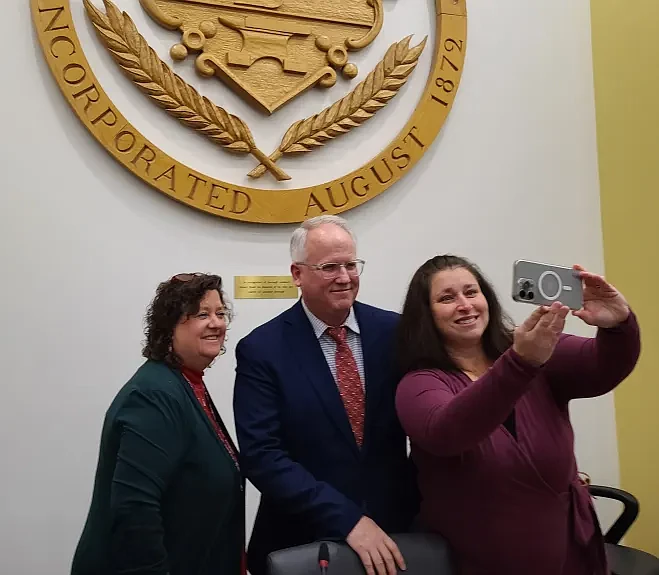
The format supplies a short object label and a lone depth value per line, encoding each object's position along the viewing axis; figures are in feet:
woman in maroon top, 3.88
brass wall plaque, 6.78
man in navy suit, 4.39
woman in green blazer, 4.00
